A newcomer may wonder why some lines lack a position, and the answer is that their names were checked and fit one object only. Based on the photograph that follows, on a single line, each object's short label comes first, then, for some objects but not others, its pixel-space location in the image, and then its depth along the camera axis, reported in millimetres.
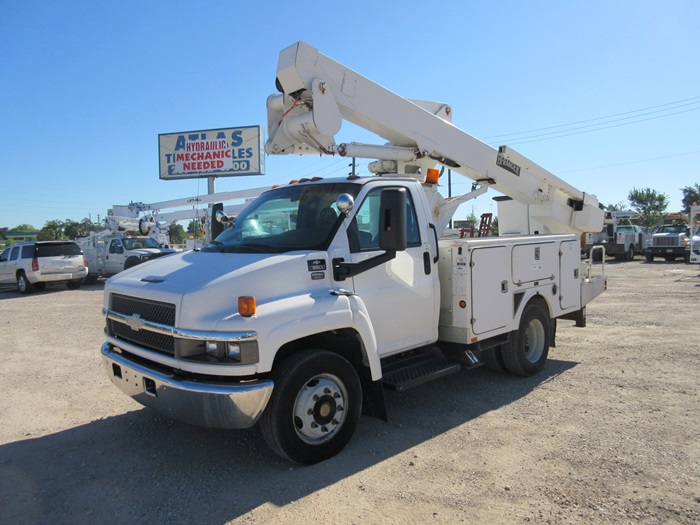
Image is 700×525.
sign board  30047
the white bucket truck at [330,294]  3379
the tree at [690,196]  66812
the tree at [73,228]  84988
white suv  17031
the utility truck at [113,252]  19941
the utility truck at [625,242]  27719
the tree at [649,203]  68312
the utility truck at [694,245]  20962
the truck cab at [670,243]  25078
